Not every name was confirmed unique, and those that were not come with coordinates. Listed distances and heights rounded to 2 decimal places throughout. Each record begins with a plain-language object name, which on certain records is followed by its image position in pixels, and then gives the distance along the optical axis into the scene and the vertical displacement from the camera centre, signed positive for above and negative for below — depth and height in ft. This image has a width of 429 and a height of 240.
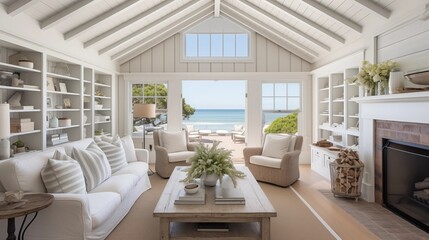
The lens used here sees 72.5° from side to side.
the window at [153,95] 22.81 +1.87
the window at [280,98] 22.67 +1.63
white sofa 7.90 -2.59
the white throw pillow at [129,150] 15.55 -1.65
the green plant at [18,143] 12.00 -1.00
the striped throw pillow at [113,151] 13.29 -1.49
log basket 13.23 -2.55
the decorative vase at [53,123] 14.37 -0.20
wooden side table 6.60 -2.09
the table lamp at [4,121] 8.32 -0.07
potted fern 10.25 -1.64
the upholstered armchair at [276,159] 15.83 -2.29
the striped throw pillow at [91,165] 10.64 -1.76
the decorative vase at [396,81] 10.93 +1.42
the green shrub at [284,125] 22.91 -0.48
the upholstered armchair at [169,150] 17.54 -1.96
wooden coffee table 8.11 -2.73
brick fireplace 10.16 -0.61
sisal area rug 9.75 -3.83
